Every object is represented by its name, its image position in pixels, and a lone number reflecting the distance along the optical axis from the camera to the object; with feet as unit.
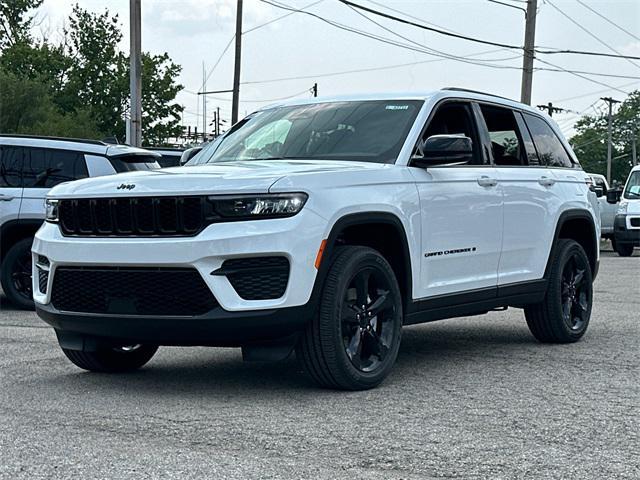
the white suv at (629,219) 82.12
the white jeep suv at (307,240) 19.84
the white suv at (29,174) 38.52
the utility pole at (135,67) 76.38
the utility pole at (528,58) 111.24
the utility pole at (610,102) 326.89
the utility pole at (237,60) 112.88
